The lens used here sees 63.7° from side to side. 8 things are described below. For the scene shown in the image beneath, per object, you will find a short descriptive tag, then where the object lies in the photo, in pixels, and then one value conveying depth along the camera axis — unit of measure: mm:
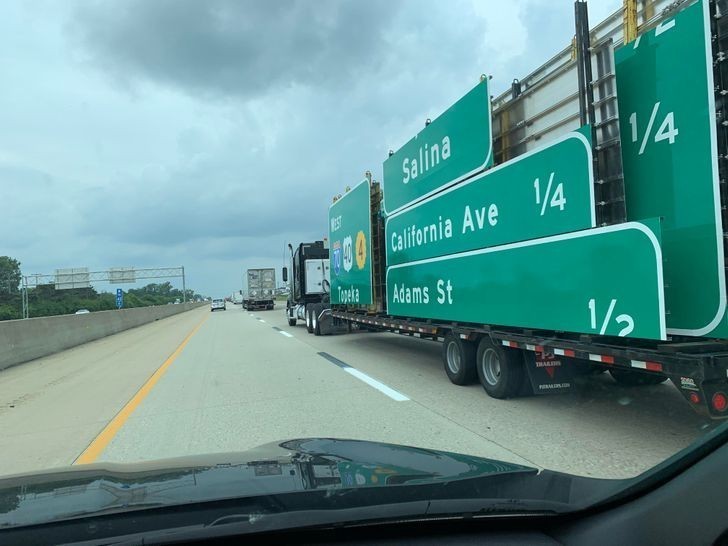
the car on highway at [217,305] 74938
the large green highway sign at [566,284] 5043
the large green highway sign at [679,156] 4664
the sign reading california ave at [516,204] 6004
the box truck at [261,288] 62250
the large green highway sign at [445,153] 7930
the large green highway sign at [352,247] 13922
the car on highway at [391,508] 1876
